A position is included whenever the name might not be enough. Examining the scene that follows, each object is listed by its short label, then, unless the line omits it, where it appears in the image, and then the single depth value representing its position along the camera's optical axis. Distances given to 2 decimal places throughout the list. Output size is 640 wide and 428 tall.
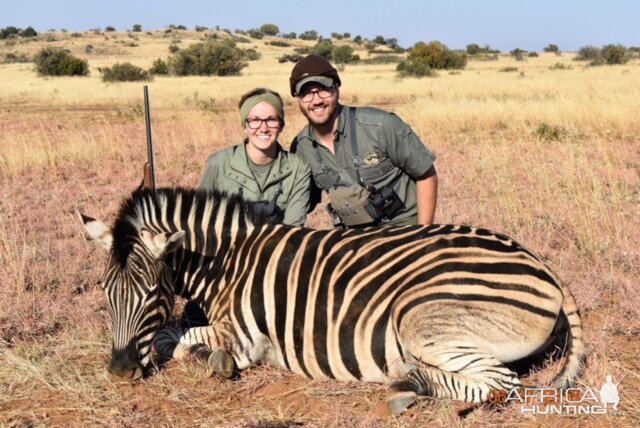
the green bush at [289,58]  58.04
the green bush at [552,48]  90.81
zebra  3.27
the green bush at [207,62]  42.91
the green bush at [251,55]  61.22
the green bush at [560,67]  42.58
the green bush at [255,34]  104.68
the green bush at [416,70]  36.81
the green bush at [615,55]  45.81
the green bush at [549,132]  12.81
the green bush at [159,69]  42.00
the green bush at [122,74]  35.24
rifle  4.84
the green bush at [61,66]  40.72
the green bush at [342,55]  57.66
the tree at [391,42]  97.69
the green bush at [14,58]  59.66
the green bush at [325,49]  61.55
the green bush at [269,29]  112.50
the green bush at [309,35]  112.44
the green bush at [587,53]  55.93
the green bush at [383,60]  57.69
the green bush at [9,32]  91.93
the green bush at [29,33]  92.95
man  4.85
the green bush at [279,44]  88.54
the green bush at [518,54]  64.37
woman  4.75
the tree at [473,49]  80.81
